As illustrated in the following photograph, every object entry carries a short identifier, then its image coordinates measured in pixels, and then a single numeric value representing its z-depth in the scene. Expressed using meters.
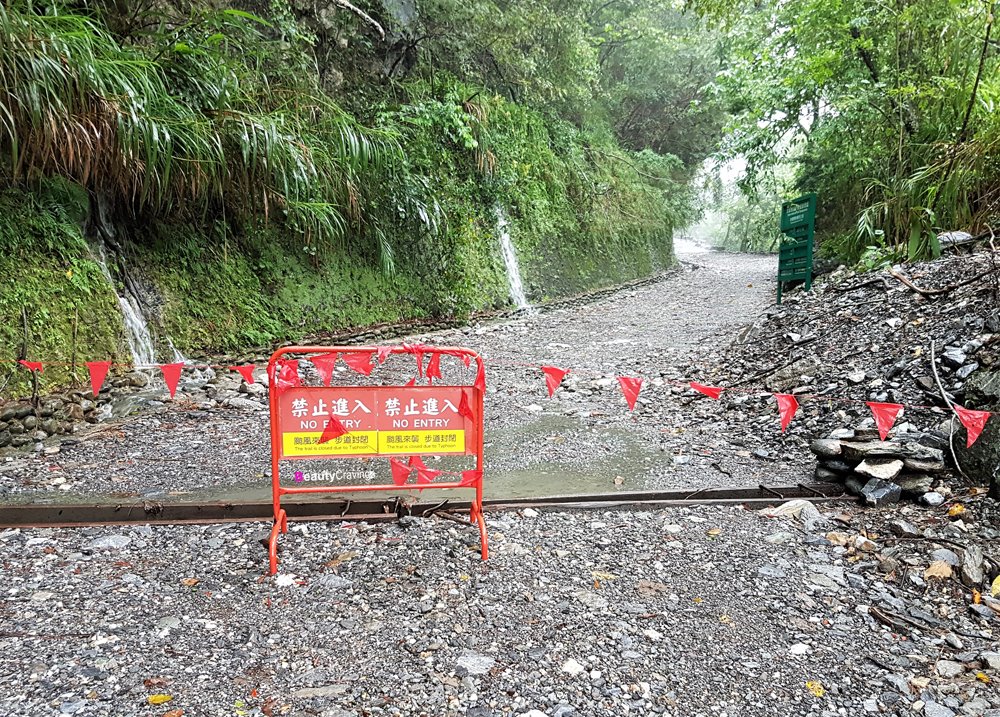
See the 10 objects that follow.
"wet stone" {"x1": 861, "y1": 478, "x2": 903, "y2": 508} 3.31
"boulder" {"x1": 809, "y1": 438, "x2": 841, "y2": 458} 3.58
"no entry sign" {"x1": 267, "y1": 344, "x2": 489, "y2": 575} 2.77
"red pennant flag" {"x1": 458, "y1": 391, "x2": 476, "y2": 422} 2.87
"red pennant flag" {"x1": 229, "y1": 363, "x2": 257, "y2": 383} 4.69
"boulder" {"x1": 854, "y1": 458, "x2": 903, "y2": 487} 3.40
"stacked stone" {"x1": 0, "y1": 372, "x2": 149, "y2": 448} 4.21
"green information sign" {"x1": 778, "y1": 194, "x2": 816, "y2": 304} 8.05
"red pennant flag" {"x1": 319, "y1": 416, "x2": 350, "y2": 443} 2.77
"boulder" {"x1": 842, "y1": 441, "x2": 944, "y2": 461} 3.43
